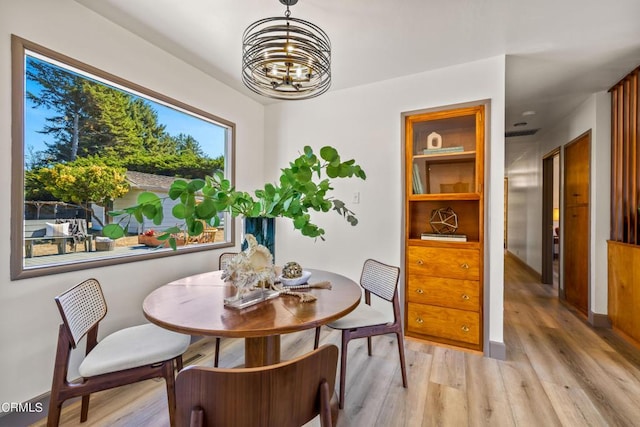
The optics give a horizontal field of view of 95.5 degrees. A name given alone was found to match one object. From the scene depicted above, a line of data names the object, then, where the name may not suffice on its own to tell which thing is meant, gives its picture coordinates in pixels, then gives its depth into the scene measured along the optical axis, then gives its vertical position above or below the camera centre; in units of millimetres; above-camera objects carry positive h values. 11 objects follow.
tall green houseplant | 1200 +70
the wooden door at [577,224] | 3184 -116
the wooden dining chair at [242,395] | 715 -463
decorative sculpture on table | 1368 -272
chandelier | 1470 +812
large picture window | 1609 +360
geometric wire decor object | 2645 -70
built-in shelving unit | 2377 -113
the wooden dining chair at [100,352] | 1204 -654
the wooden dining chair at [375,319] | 1765 -679
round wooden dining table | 1092 -428
